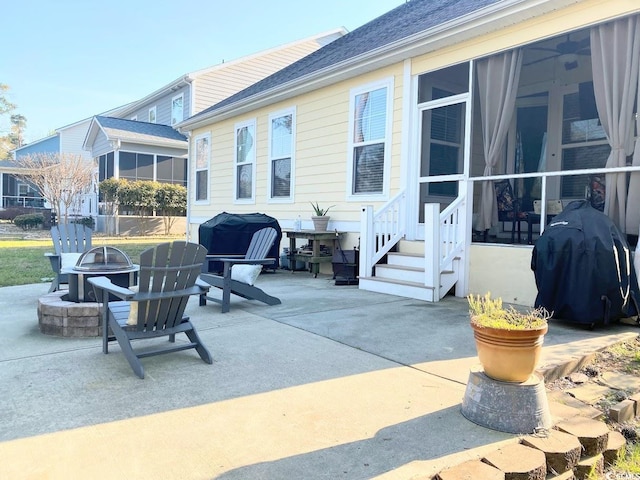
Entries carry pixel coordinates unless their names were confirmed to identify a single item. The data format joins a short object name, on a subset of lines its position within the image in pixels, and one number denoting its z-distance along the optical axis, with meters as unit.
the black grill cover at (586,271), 3.95
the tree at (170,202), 17.67
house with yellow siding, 4.86
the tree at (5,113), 27.77
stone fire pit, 3.89
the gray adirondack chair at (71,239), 6.18
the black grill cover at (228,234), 7.69
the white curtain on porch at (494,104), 5.64
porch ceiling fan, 6.64
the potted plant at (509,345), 2.22
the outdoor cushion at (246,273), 5.07
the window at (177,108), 18.42
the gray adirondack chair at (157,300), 3.10
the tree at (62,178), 18.08
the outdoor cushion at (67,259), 5.45
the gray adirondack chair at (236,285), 4.97
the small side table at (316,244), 7.66
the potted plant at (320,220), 7.82
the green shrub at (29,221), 18.53
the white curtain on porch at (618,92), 4.51
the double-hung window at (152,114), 21.00
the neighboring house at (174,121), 17.66
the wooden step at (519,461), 1.83
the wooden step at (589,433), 2.12
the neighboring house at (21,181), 25.47
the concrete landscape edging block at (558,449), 1.98
